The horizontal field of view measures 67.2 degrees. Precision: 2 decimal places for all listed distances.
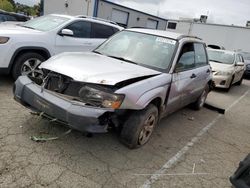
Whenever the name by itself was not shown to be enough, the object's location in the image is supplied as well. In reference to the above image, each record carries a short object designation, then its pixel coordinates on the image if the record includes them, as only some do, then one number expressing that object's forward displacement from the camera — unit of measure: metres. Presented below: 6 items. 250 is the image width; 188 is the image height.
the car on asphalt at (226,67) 6.90
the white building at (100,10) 13.81
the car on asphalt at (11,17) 8.32
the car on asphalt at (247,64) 11.24
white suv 3.91
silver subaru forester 2.43
